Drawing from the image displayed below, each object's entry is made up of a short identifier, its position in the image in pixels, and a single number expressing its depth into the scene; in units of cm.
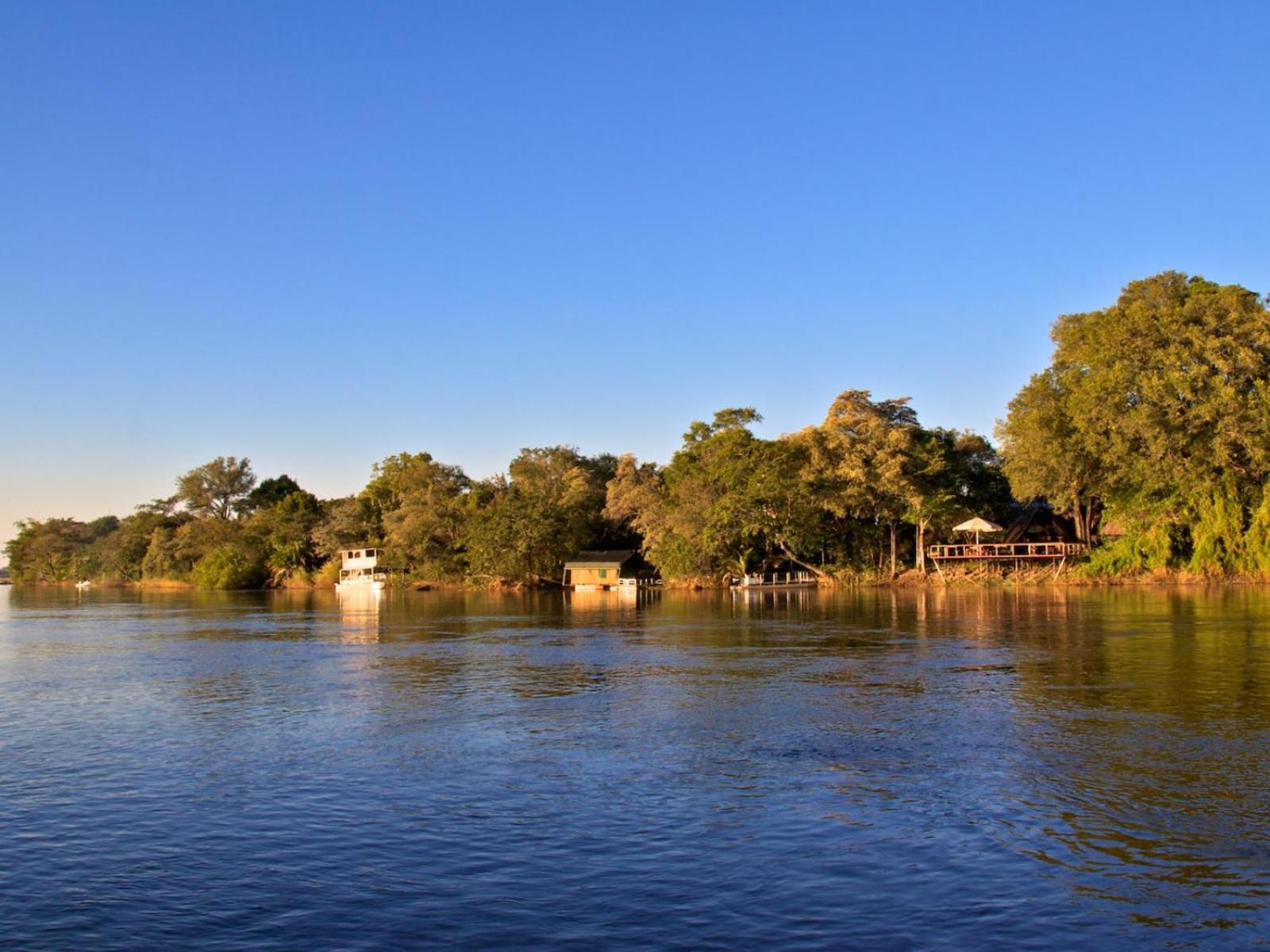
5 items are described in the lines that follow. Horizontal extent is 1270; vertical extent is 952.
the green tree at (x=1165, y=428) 5384
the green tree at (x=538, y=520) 8950
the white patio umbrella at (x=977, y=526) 6544
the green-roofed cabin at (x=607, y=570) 8681
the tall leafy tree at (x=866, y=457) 6806
